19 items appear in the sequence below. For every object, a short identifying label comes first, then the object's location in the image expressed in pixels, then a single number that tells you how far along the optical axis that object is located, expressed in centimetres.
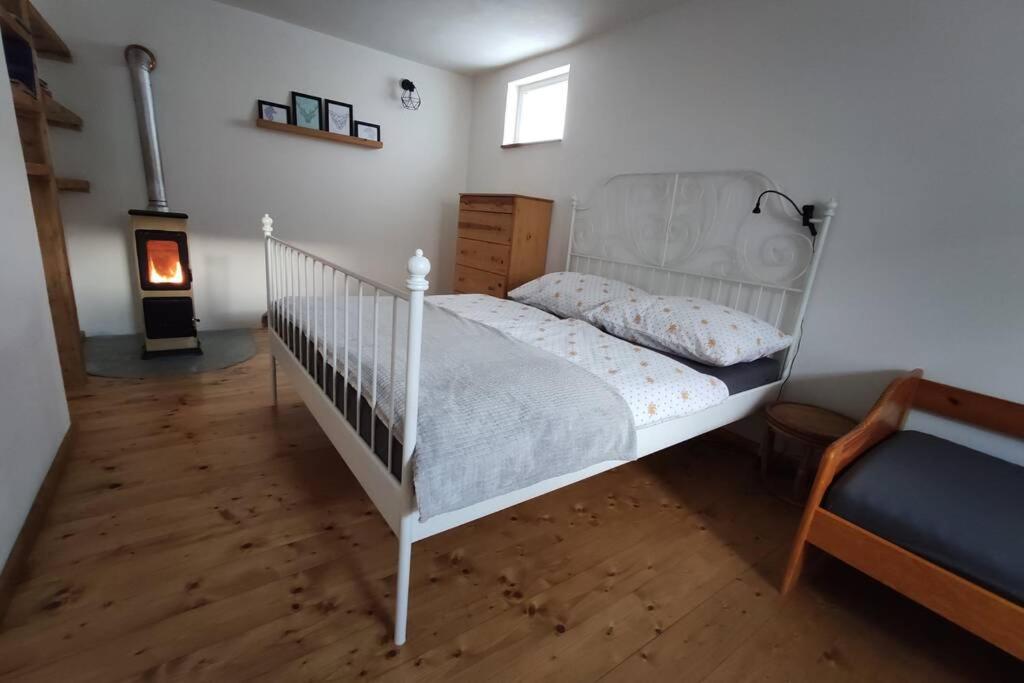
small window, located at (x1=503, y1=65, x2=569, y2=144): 344
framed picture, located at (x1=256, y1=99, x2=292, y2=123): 333
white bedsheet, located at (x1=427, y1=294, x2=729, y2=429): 157
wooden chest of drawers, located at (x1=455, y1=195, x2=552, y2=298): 315
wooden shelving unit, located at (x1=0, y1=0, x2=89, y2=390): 204
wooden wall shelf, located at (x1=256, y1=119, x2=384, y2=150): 334
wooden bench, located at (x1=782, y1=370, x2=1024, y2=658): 114
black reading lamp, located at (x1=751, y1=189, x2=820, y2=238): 203
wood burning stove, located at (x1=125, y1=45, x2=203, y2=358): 279
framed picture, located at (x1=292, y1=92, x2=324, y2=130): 344
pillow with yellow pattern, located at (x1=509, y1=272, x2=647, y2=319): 250
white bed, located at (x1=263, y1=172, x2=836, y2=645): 115
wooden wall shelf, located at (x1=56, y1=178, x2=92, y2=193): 273
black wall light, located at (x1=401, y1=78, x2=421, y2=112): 381
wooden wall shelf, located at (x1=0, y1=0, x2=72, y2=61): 204
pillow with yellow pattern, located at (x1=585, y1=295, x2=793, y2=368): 193
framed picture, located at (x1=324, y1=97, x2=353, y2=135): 358
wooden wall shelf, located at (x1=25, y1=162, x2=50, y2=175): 209
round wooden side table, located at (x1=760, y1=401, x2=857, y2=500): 182
